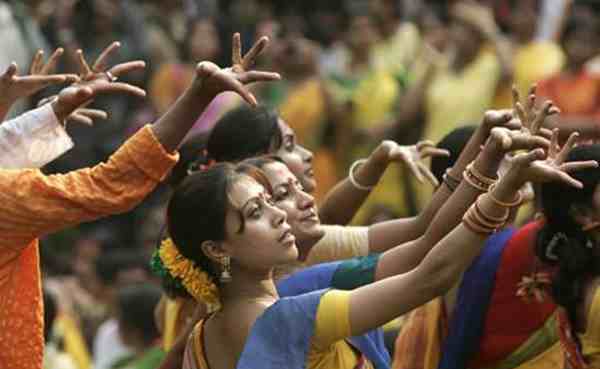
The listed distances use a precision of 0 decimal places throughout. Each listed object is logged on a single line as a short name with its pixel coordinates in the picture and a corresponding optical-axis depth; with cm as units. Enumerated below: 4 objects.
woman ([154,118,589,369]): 873
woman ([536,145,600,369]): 988
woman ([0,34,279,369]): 899
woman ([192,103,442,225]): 1162
